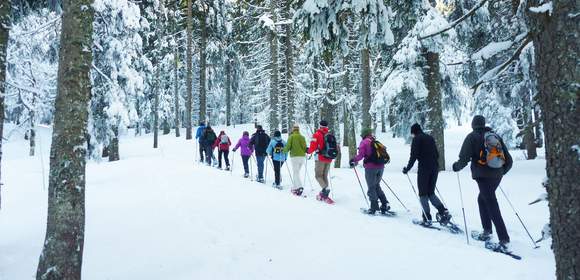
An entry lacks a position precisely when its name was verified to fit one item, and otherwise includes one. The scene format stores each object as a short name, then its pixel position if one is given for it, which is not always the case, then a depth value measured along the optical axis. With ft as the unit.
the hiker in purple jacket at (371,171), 27.86
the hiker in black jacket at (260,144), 42.91
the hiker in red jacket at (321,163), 33.04
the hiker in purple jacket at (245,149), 46.29
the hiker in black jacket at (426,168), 24.91
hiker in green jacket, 36.77
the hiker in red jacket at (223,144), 52.90
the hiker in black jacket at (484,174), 20.17
